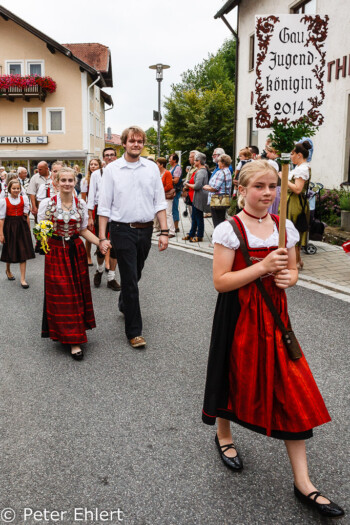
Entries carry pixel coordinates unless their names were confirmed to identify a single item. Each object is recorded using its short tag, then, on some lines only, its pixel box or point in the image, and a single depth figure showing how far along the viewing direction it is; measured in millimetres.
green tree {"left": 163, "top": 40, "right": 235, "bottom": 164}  36875
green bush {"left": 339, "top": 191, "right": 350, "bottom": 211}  10984
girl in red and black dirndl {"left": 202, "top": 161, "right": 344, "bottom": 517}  2662
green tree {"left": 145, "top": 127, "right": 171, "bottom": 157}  47216
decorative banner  3887
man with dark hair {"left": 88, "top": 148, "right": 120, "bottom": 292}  7695
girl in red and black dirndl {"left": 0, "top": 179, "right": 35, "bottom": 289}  8344
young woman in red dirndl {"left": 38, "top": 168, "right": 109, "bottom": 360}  5039
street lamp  18875
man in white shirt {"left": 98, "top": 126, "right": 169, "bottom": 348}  5148
